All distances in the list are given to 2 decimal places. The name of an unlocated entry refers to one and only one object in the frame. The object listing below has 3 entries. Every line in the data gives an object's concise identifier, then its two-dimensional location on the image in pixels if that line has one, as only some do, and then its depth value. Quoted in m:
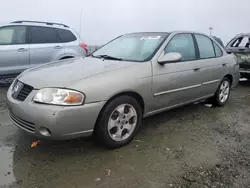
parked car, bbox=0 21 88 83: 6.03
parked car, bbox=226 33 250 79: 7.42
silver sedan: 2.66
